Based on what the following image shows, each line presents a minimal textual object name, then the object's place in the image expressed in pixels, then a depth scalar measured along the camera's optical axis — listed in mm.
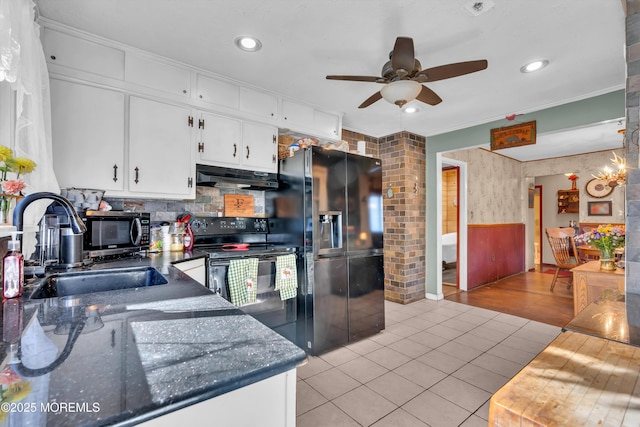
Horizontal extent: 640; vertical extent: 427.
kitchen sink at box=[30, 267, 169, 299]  1412
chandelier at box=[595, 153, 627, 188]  3325
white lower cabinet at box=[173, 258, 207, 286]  1981
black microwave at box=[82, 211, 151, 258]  1905
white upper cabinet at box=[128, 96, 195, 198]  2205
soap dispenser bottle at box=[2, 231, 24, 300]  1033
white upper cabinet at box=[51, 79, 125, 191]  1947
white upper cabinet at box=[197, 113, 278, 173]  2554
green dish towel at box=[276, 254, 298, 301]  2562
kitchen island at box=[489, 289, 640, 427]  684
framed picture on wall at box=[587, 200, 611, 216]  5980
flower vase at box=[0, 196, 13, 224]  1201
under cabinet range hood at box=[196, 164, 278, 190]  2502
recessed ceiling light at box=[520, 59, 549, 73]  2373
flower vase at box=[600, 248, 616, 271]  2769
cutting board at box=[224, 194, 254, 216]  2947
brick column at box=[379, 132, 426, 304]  4137
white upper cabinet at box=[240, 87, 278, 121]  2748
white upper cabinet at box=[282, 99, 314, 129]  3021
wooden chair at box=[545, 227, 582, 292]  4809
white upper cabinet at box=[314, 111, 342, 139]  3285
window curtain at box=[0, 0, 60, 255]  1002
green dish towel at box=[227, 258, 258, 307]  2281
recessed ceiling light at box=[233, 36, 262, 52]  2090
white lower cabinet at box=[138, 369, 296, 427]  523
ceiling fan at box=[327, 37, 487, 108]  1799
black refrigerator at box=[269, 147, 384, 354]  2635
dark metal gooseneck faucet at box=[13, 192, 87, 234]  1145
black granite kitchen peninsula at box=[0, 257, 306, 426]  450
